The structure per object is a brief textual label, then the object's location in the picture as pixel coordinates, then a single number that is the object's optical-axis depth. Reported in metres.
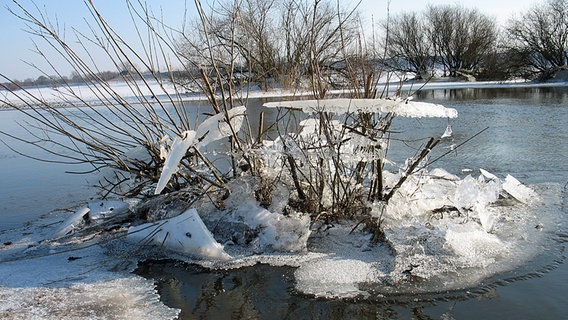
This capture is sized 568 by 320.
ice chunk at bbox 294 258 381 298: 2.96
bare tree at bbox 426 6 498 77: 35.34
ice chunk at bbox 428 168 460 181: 4.73
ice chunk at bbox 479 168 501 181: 4.61
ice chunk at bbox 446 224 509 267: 3.25
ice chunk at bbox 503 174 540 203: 4.42
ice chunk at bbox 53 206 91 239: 4.24
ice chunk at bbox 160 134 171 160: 3.74
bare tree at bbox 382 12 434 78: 33.05
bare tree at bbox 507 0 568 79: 28.72
